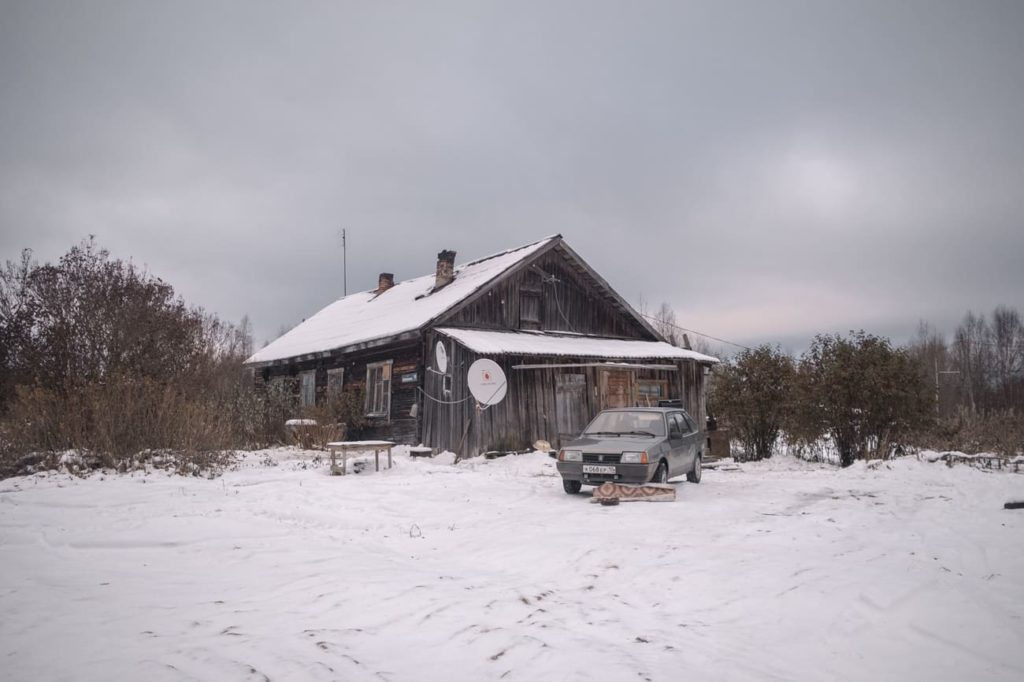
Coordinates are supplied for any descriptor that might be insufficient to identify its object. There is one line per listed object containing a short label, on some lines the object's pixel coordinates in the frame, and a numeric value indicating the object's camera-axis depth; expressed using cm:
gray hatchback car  1020
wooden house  1744
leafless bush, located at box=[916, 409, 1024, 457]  1447
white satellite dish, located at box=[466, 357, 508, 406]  1633
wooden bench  1292
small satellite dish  1728
